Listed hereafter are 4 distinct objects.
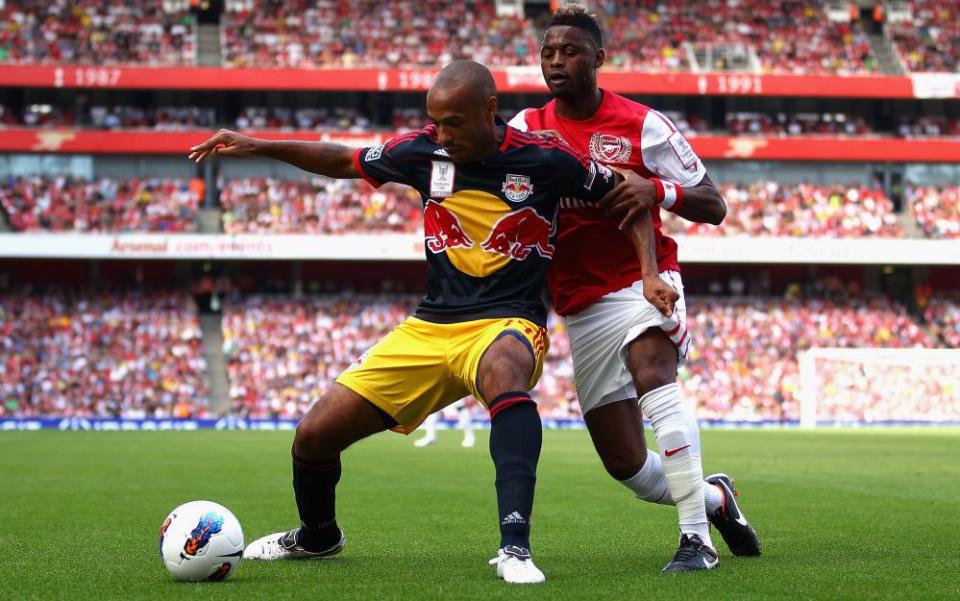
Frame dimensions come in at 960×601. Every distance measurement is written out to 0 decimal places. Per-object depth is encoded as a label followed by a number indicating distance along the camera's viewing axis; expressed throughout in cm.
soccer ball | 567
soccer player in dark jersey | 573
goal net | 3406
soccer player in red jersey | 639
